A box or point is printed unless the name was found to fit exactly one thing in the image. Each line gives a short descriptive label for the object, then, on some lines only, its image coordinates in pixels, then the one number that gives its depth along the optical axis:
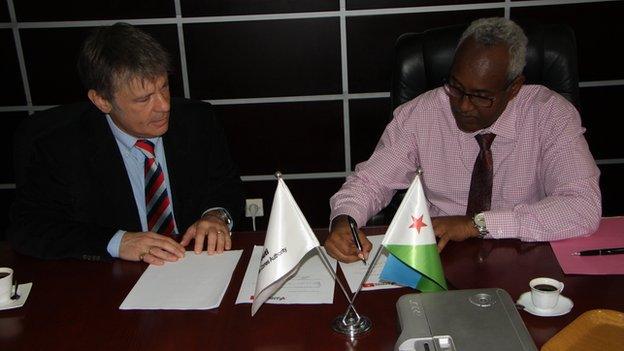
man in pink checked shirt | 1.67
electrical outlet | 3.43
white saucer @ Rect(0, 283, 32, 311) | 1.46
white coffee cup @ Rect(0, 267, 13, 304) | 1.47
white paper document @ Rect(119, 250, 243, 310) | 1.43
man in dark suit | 1.72
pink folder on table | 1.48
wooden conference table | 1.29
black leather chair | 2.04
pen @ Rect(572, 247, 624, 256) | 1.55
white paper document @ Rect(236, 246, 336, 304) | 1.43
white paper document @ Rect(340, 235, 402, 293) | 1.47
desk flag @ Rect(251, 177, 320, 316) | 1.31
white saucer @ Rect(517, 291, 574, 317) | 1.30
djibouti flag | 1.33
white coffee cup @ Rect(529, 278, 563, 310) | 1.29
